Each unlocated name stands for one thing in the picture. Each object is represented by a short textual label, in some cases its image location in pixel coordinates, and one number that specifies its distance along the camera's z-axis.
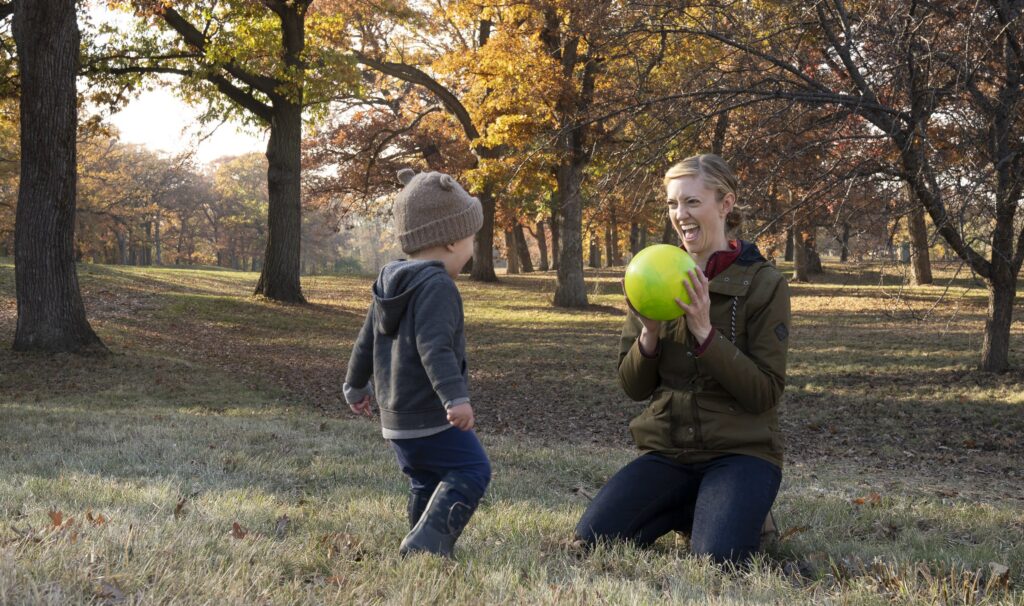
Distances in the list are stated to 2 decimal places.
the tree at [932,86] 8.95
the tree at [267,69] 19.33
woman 4.16
